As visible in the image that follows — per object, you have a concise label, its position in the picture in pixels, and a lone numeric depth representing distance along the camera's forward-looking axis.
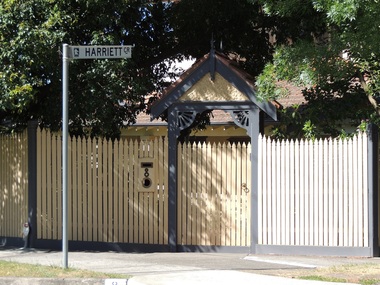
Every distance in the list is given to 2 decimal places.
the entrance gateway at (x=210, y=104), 13.85
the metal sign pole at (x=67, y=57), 11.12
